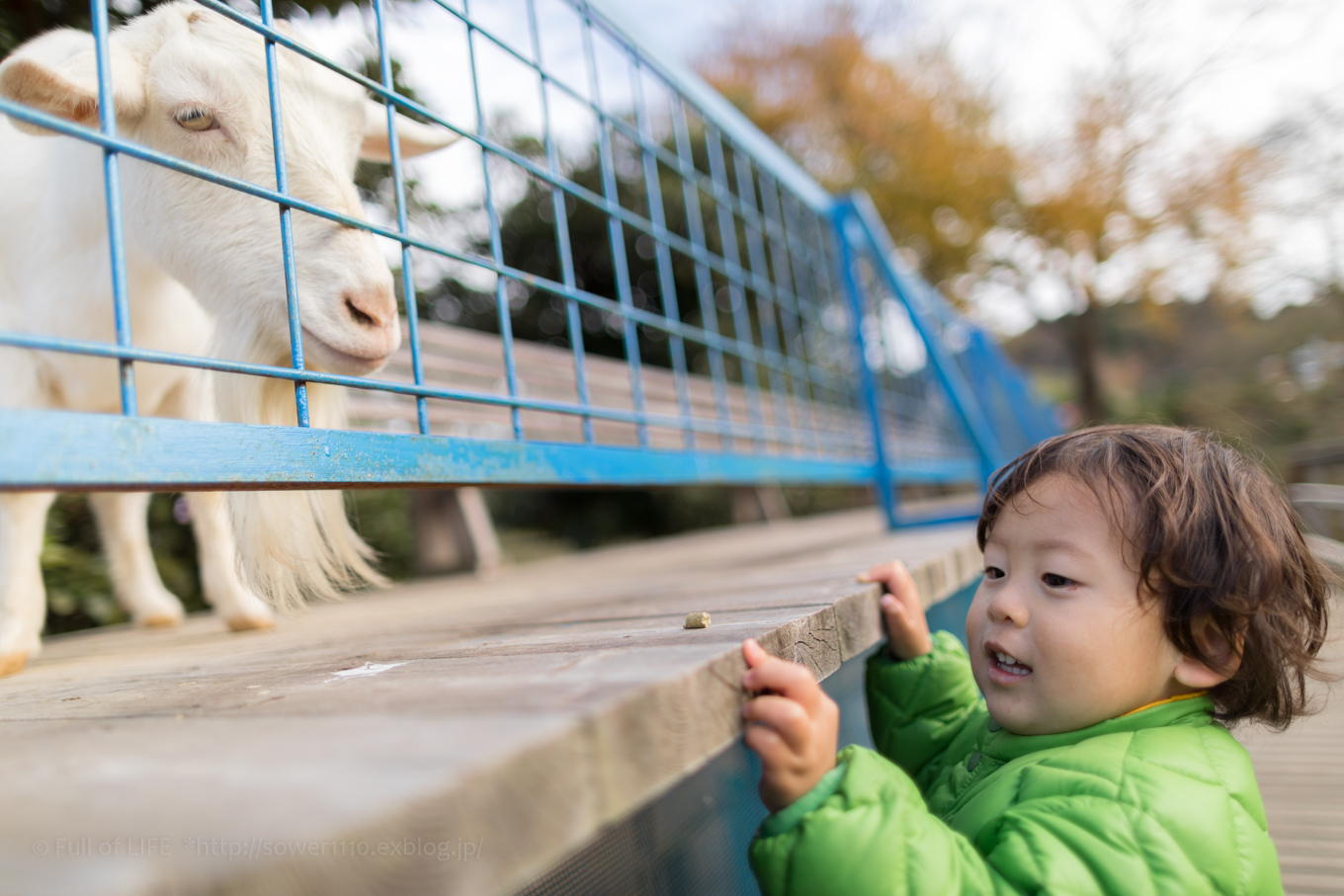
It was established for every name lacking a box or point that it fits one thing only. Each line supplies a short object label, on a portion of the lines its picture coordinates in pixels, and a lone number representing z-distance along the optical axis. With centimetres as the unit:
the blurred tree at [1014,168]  1239
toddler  73
